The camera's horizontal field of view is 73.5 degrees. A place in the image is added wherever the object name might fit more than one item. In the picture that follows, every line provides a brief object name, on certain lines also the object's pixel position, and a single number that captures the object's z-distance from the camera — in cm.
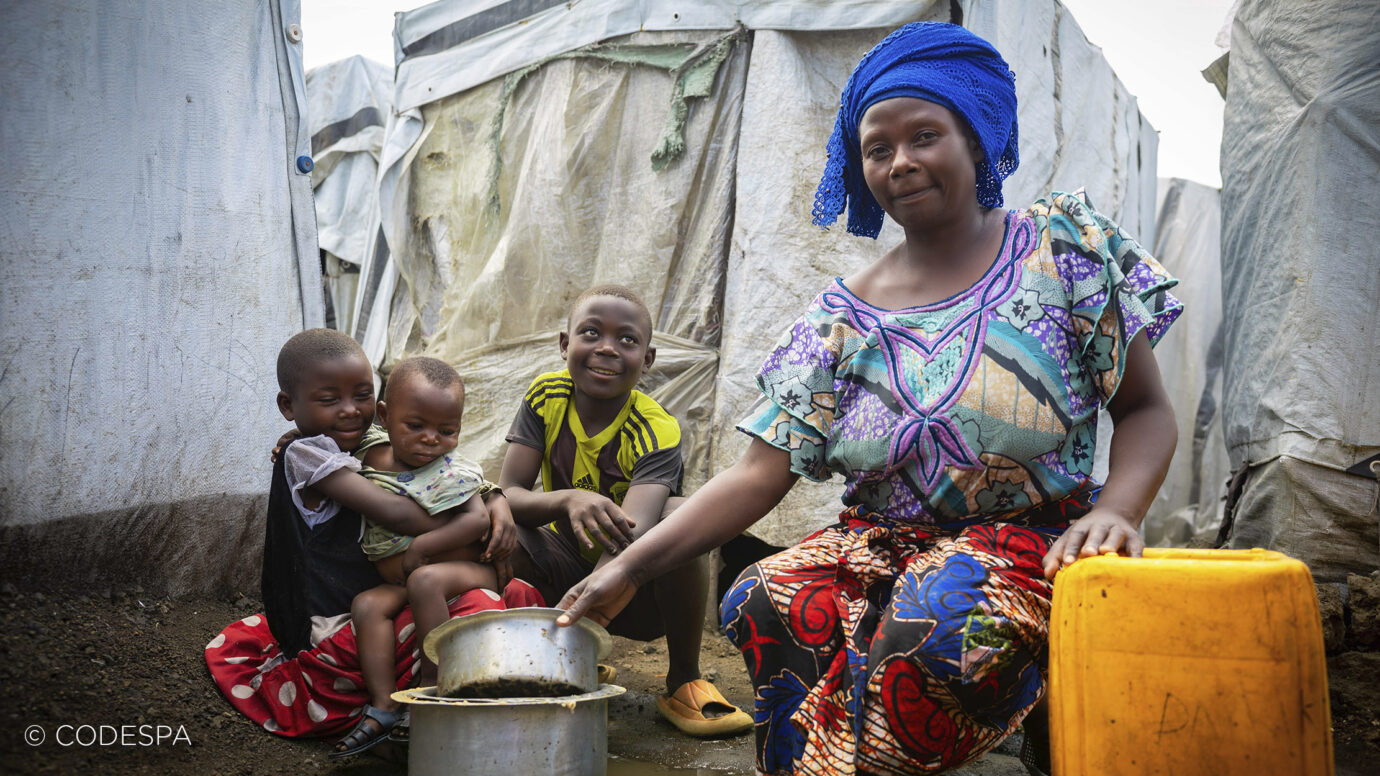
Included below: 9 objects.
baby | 218
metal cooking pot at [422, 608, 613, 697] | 175
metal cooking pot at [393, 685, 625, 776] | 165
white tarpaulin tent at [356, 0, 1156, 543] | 379
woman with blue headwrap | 156
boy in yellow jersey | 255
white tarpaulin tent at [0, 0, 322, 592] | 231
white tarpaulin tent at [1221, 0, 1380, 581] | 326
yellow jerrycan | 122
